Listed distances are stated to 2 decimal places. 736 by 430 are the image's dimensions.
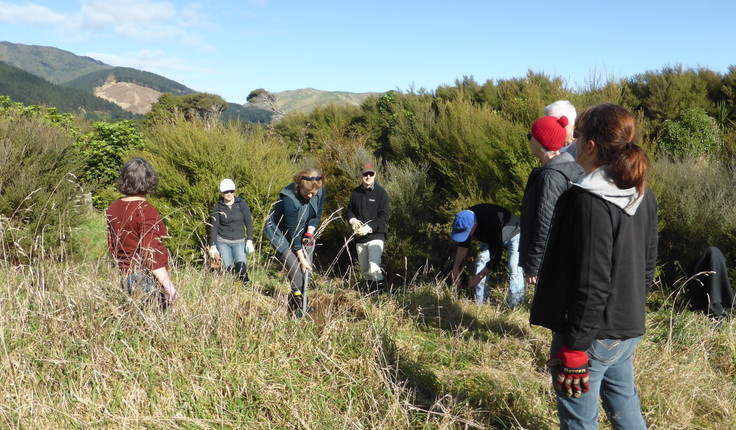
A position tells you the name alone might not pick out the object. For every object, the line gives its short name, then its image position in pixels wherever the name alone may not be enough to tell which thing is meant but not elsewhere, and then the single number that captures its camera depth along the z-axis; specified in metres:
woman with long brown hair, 1.71
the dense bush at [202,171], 8.08
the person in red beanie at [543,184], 3.05
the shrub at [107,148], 12.59
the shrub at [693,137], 8.38
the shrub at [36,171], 7.17
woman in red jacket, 3.30
